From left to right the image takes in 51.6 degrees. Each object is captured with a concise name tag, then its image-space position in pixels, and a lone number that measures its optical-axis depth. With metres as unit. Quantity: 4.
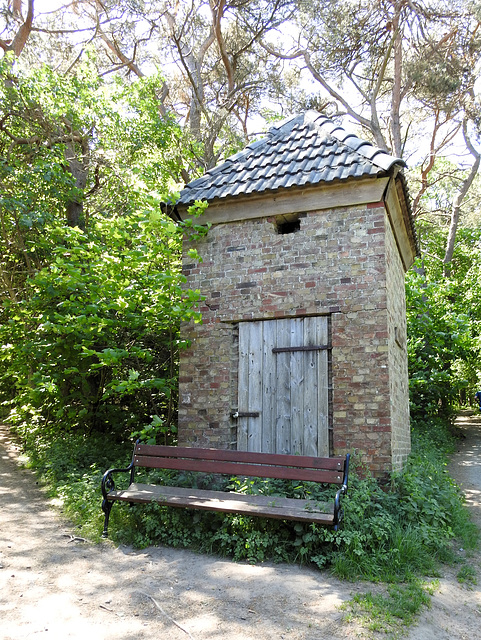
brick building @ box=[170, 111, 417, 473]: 6.06
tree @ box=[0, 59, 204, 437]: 6.78
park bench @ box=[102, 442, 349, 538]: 4.80
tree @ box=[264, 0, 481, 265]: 13.94
